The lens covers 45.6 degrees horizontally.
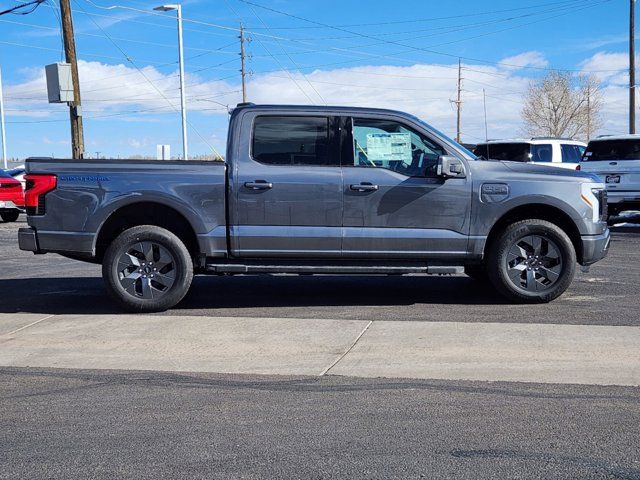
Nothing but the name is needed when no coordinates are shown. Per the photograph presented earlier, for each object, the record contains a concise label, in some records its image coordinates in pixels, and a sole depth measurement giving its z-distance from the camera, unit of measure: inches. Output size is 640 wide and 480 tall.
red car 764.0
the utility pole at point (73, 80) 858.1
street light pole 1083.2
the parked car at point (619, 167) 637.3
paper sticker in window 311.9
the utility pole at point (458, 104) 2989.2
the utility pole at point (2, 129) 1704.0
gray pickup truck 304.5
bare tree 2753.4
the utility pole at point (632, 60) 1286.9
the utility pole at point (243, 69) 2352.4
